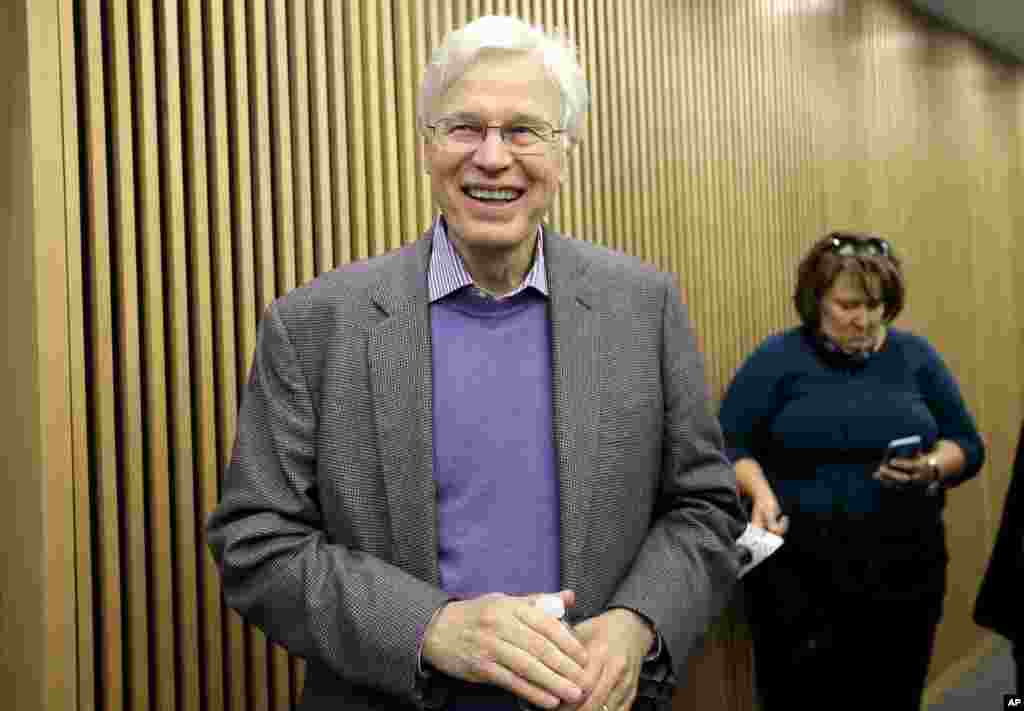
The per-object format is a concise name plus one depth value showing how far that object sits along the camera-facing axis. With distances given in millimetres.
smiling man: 1629
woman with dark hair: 3666
